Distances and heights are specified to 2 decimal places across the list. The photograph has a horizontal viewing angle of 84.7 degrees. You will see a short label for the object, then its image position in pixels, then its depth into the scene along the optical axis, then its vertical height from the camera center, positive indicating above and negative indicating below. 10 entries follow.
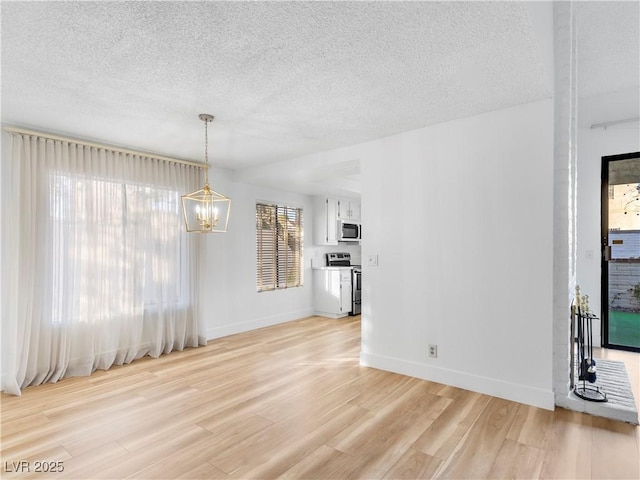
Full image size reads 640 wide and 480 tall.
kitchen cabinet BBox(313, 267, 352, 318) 6.47 -0.99
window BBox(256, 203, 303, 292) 5.89 -0.13
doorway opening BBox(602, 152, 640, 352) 4.33 -0.16
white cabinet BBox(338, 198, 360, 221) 7.00 +0.61
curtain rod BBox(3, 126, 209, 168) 3.36 +1.03
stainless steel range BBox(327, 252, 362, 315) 6.71 -0.75
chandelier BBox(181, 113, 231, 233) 3.14 +0.27
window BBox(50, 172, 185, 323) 3.63 -0.09
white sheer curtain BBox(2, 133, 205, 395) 3.35 -0.24
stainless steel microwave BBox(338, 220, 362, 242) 6.94 +0.16
